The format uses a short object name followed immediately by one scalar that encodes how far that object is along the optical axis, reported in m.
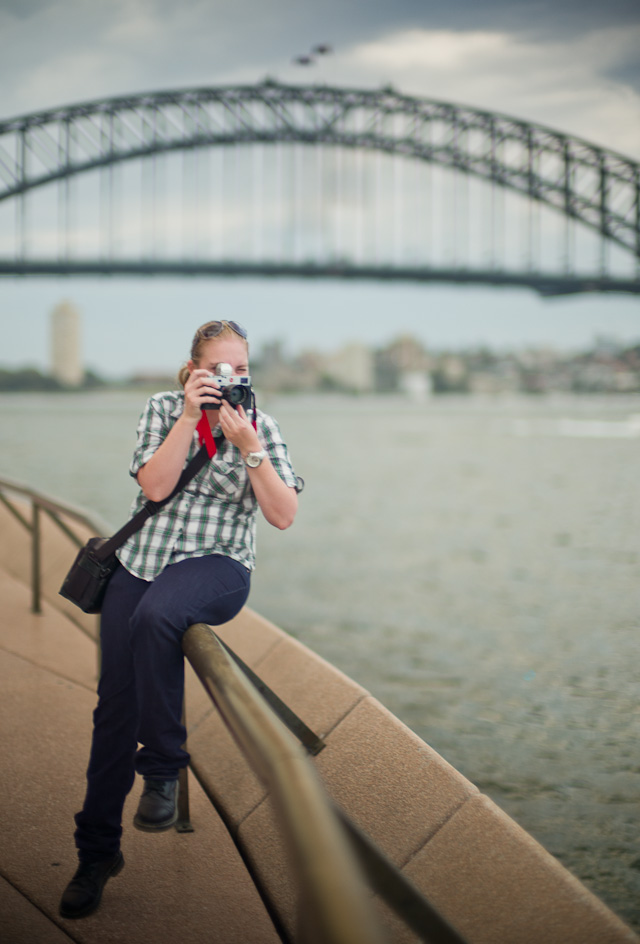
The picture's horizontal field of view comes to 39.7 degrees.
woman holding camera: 2.18
